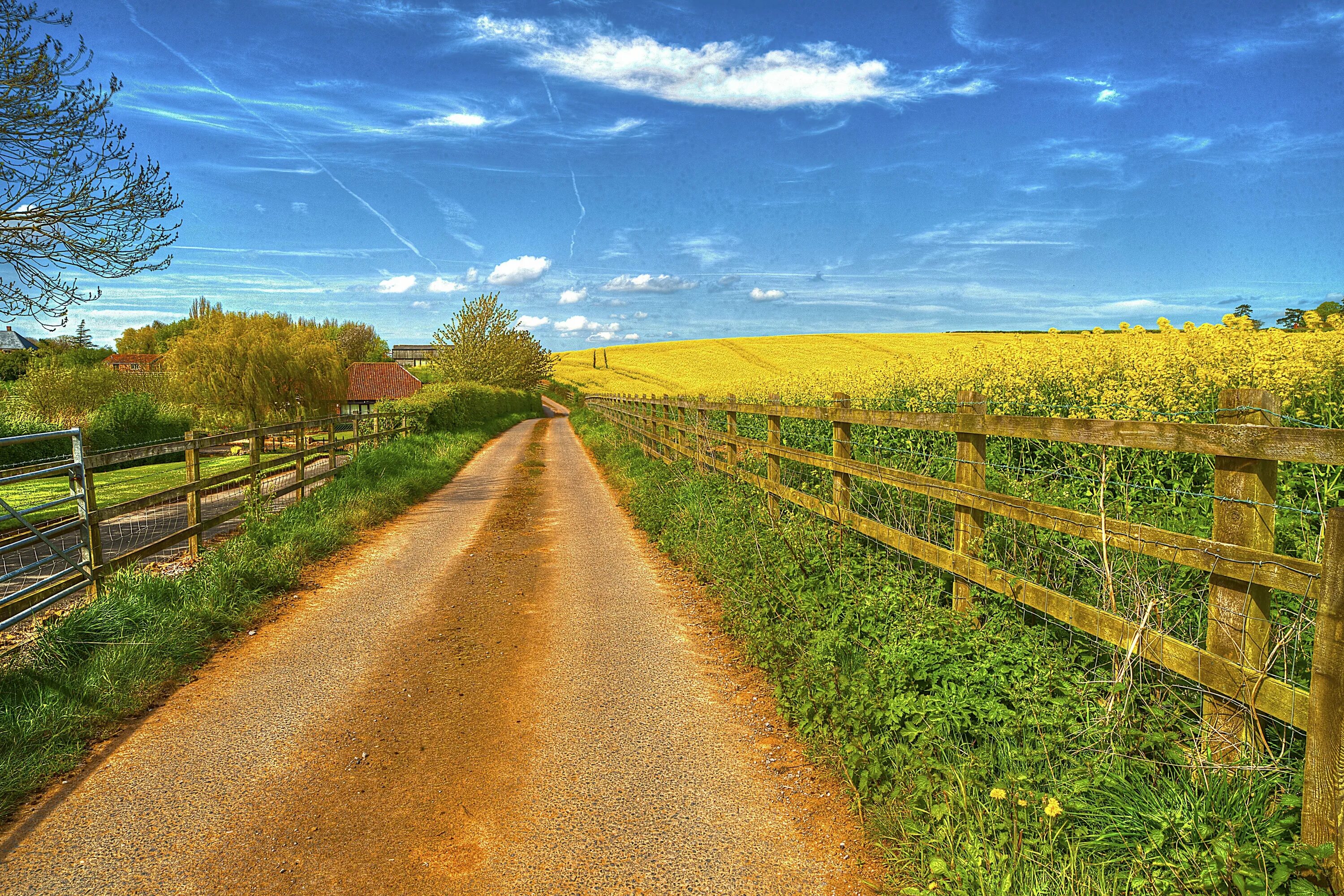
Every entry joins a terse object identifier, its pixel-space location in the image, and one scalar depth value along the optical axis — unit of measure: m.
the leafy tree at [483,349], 52.16
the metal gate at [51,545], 4.75
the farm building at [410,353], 109.81
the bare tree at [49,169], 8.30
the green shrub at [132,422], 24.09
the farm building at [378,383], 56.41
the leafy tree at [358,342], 84.62
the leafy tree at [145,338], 108.56
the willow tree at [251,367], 32.03
